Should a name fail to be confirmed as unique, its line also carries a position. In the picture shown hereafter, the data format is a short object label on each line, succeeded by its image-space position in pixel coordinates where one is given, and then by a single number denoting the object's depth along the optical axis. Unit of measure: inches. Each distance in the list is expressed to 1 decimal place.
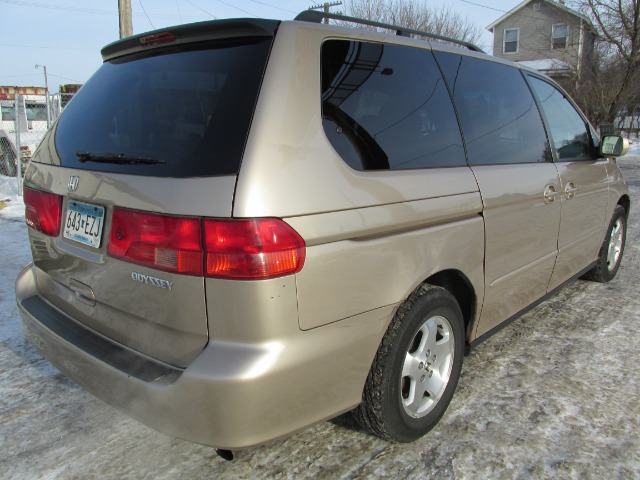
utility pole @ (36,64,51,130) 398.0
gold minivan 66.4
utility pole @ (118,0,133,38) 399.2
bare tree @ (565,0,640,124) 824.9
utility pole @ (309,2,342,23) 1010.8
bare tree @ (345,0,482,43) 937.5
